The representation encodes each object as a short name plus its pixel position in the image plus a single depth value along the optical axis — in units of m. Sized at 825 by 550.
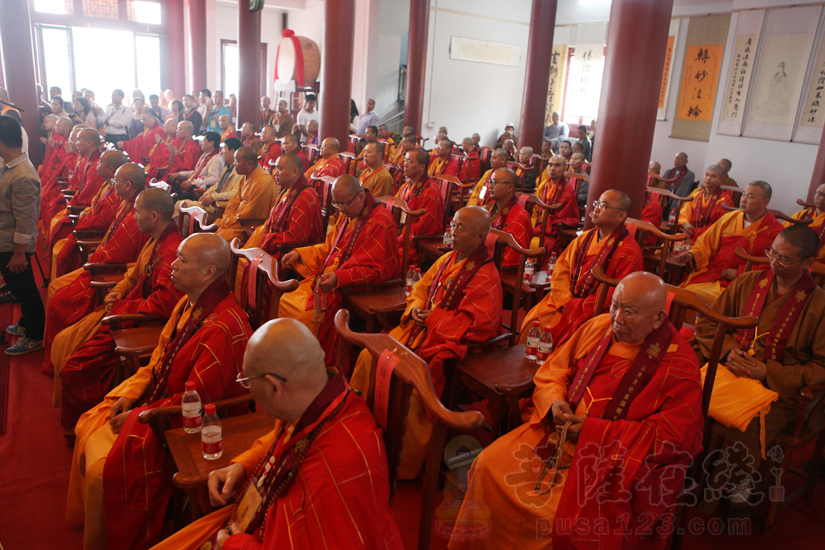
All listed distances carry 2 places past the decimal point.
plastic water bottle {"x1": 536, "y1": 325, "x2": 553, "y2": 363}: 2.67
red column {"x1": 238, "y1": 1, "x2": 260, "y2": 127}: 10.73
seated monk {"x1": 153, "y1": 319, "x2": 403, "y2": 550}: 1.44
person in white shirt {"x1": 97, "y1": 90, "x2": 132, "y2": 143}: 12.17
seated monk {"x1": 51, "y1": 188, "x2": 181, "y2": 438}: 2.90
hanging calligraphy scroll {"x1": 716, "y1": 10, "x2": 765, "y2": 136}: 8.39
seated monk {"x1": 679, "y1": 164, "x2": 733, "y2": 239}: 5.91
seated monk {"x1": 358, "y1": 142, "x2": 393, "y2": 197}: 6.33
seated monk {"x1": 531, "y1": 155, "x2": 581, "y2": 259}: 5.97
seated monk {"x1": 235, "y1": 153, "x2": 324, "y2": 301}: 4.57
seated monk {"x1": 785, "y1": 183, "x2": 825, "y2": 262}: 5.06
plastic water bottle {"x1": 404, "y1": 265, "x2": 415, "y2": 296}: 3.63
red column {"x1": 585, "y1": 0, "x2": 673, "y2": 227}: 4.32
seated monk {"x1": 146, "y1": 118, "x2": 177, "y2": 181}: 8.20
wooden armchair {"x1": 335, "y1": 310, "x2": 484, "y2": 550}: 1.41
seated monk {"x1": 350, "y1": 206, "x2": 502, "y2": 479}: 2.71
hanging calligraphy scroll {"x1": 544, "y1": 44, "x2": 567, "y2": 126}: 13.18
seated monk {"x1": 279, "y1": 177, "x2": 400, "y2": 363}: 3.61
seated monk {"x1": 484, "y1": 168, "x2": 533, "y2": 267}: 4.37
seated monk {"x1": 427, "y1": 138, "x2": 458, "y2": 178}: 8.45
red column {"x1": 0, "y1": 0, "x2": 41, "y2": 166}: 8.53
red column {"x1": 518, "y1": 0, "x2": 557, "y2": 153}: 9.59
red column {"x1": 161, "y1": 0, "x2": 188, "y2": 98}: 16.89
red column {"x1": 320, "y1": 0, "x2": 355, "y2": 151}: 7.80
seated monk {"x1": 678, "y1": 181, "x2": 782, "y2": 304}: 4.55
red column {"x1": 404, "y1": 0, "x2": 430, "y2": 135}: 11.06
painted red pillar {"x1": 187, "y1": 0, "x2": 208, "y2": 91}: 15.18
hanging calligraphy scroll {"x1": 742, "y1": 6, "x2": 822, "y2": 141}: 7.79
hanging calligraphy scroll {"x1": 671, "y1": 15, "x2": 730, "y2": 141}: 9.47
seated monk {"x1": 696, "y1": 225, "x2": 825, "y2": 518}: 2.47
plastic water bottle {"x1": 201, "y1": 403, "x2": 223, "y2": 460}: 1.85
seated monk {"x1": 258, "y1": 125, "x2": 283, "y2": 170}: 8.55
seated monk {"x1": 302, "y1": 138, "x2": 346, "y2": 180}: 7.11
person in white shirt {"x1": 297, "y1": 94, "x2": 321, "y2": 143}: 11.75
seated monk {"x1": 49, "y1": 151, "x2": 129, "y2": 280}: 4.51
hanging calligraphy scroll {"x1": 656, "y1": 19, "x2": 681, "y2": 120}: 10.23
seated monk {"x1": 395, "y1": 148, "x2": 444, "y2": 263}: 5.42
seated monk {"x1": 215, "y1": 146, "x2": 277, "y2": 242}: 5.41
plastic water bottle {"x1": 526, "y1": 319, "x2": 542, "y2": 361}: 2.70
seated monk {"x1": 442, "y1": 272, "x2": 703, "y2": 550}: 1.92
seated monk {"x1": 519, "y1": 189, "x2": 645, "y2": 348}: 3.37
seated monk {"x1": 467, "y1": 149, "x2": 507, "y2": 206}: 6.29
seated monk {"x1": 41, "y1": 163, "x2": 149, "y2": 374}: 3.57
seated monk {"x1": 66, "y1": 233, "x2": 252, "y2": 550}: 2.03
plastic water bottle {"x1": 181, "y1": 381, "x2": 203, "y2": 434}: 1.98
